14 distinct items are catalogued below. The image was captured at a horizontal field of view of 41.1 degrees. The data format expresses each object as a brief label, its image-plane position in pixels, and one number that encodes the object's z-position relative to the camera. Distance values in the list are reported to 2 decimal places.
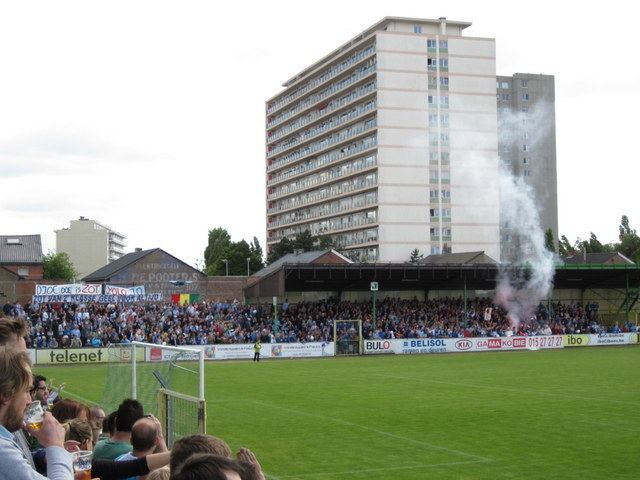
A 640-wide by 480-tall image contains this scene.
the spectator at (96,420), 9.17
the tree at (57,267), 126.12
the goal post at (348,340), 54.62
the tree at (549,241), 105.56
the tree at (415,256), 94.62
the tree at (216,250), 120.56
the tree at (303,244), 106.50
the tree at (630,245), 114.73
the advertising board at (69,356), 46.31
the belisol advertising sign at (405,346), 54.94
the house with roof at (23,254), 97.00
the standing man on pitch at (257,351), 48.41
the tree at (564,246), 123.12
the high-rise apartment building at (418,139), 100.75
